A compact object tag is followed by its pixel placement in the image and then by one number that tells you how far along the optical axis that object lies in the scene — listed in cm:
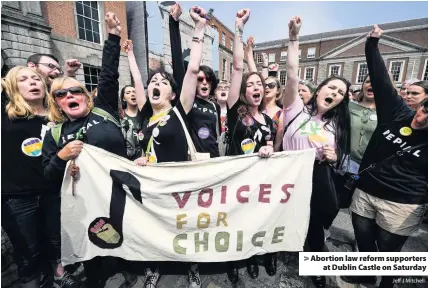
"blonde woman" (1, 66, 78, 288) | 197
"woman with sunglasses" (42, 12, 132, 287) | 189
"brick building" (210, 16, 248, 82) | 2878
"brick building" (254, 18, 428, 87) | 2991
